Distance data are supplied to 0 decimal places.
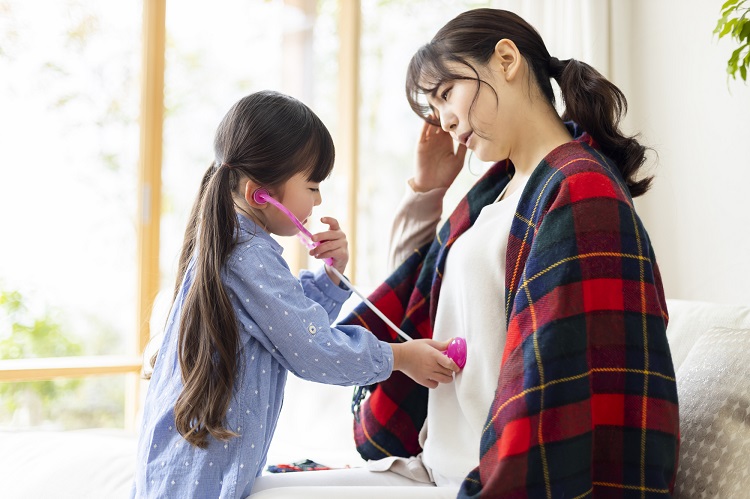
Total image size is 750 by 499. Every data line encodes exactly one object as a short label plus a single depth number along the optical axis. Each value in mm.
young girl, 1193
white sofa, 1154
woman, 1057
